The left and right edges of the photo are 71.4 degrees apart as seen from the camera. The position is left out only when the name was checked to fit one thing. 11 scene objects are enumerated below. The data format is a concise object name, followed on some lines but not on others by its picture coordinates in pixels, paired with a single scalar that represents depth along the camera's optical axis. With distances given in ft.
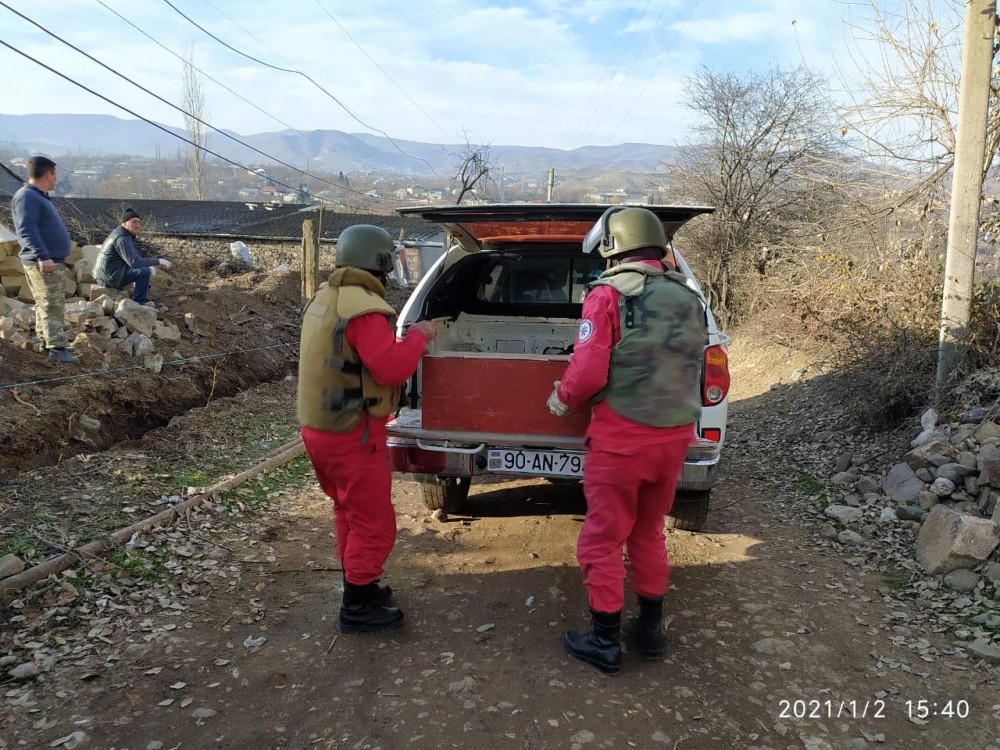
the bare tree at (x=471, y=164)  100.80
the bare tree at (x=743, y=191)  52.65
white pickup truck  12.25
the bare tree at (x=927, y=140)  21.88
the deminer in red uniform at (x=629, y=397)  9.80
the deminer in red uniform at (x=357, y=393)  10.29
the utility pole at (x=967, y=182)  17.60
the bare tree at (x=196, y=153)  235.56
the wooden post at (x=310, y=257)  35.19
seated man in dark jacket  27.96
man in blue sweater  20.40
